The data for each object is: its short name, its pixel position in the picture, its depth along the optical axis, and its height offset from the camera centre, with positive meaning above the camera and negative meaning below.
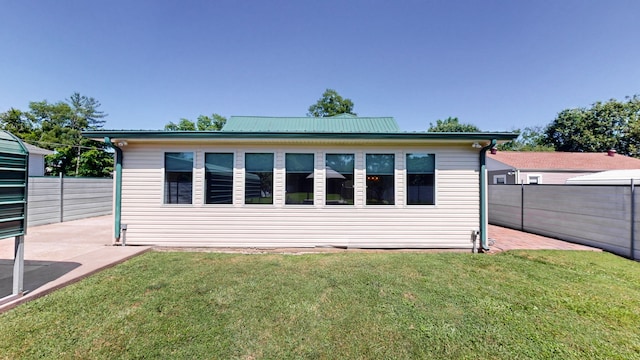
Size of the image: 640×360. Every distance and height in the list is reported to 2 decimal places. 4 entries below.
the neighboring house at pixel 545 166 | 13.89 +1.26
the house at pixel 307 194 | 5.59 -0.27
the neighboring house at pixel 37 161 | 13.38 +1.34
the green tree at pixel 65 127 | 20.50 +6.52
